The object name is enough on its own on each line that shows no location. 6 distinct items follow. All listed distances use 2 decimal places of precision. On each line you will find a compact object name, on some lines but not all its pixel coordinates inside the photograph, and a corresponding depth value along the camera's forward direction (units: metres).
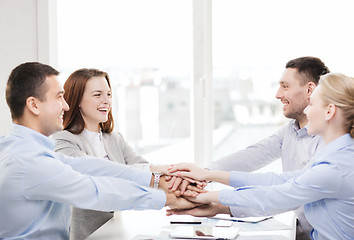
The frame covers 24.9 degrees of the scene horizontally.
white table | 2.50
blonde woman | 2.45
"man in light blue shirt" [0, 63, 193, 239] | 2.32
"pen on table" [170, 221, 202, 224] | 2.67
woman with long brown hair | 3.10
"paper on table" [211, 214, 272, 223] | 2.71
